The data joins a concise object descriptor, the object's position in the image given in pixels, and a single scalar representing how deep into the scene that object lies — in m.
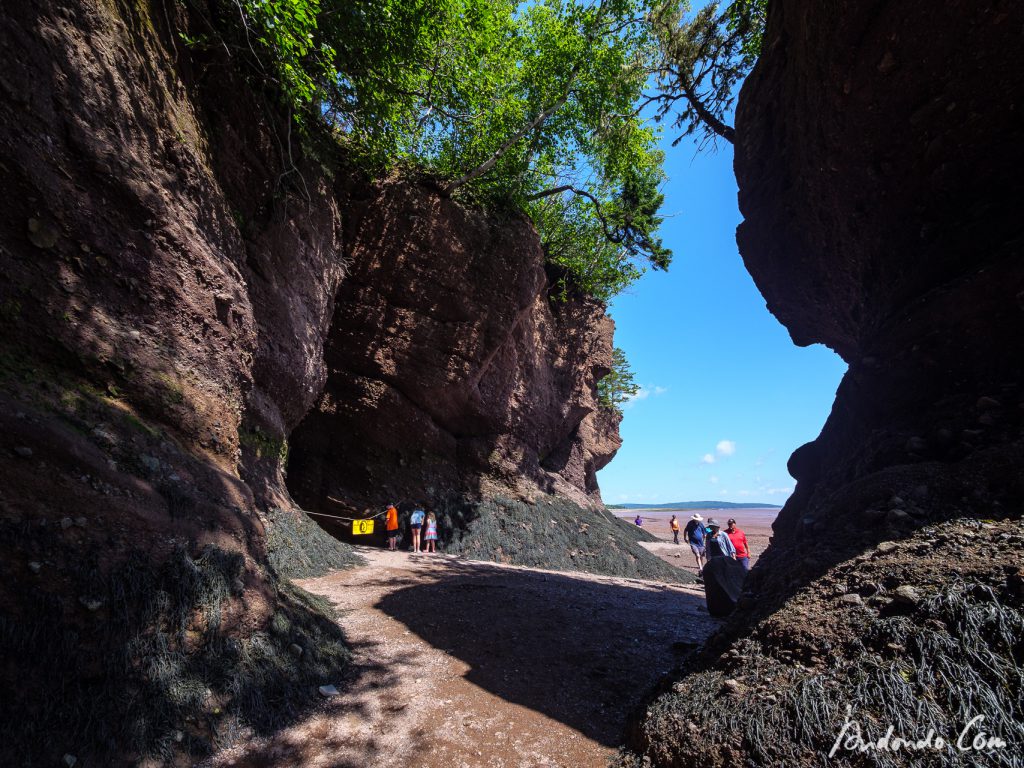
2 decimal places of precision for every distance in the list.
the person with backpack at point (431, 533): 12.41
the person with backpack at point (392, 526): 12.24
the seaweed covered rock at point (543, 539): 13.17
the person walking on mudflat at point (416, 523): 12.45
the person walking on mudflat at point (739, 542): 9.41
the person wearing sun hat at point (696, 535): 14.67
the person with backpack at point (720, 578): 7.27
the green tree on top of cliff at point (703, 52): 11.04
